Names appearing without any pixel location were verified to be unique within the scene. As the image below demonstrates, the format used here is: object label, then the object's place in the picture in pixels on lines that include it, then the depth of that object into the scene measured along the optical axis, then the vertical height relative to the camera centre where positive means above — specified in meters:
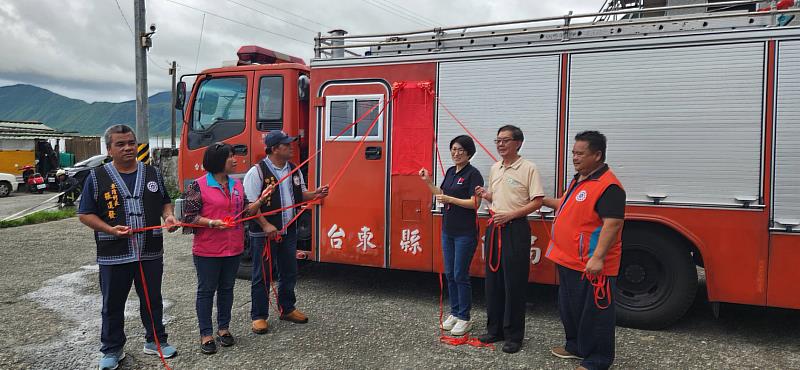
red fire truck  4.00 +0.34
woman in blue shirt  4.18 -0.42
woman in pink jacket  3.91 -0.48
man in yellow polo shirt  3.93 -0.50
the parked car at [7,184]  18.80 -0.79
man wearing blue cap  4.31 -0.50
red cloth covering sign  5.04 +0.38
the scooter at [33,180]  20.00 -0.67
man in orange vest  3.26 -0.50
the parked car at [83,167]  17.78 -0.14
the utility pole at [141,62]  11.96 +2.34
